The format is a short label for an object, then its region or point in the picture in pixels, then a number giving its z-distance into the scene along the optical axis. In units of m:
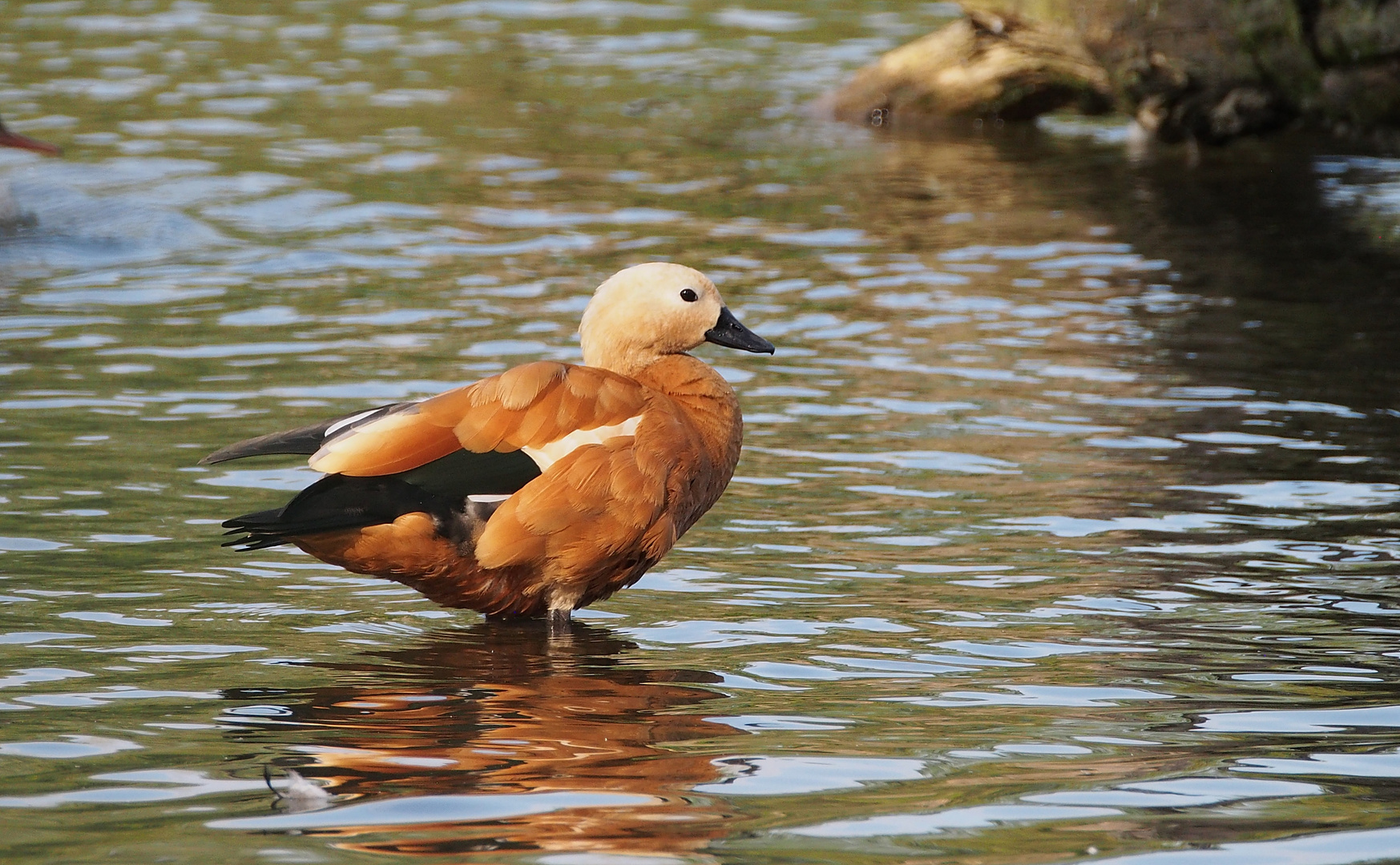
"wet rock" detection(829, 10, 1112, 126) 32.94
